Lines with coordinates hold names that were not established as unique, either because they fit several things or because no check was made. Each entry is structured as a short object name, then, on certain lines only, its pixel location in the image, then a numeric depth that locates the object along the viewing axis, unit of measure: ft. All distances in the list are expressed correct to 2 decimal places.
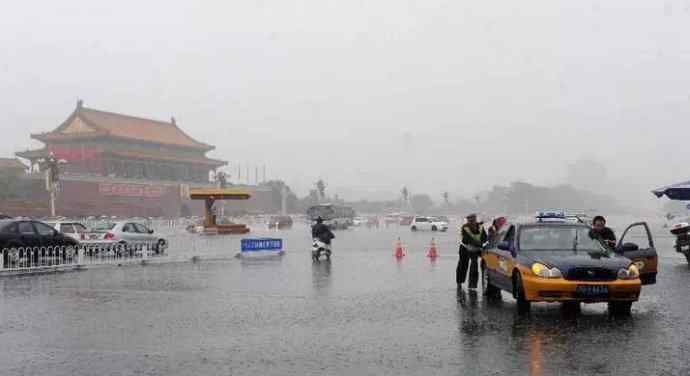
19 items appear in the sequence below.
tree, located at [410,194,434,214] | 628.53
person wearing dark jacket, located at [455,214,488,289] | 43.98
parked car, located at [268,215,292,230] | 211.82
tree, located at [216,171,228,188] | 269.85
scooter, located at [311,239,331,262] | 71.97
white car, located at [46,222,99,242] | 78.89
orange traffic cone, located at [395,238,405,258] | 72.76
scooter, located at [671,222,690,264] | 65.91
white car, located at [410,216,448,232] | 196.70
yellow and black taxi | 31.12
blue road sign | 77.66
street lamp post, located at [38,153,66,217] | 166.05
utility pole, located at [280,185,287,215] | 332.19
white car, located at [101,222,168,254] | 77.15
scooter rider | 72.08
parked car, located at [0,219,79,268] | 60.18
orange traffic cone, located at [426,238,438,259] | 72.59
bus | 213.25
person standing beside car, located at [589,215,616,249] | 42.84
